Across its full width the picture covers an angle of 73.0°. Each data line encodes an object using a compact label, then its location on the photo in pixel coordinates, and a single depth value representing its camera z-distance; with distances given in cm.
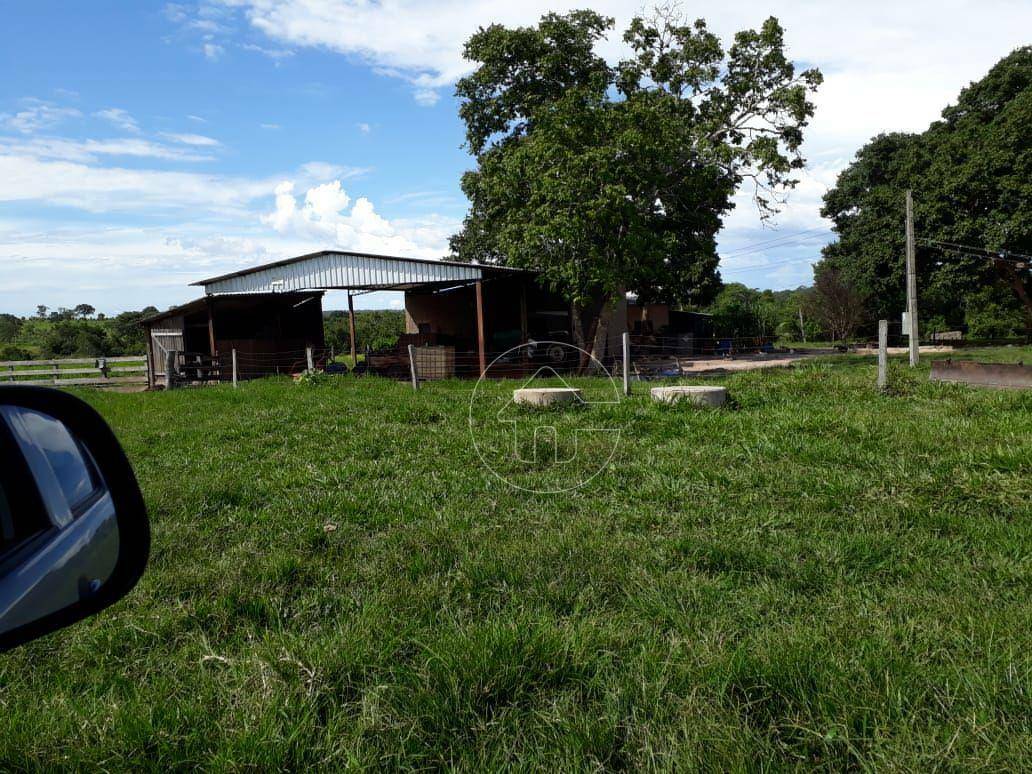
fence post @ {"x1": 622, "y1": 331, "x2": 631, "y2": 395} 1125
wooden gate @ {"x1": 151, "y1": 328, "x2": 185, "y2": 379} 2620
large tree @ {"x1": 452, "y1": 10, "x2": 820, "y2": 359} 1966
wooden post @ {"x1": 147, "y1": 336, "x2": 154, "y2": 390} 2264
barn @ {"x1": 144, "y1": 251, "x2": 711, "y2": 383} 2109
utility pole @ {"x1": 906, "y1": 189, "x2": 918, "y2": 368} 2345
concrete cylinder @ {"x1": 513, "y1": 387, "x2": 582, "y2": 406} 1006
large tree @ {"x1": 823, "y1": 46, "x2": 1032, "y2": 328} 2852
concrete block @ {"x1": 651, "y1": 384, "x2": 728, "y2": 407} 970
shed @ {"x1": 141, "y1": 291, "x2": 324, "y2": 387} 2547
